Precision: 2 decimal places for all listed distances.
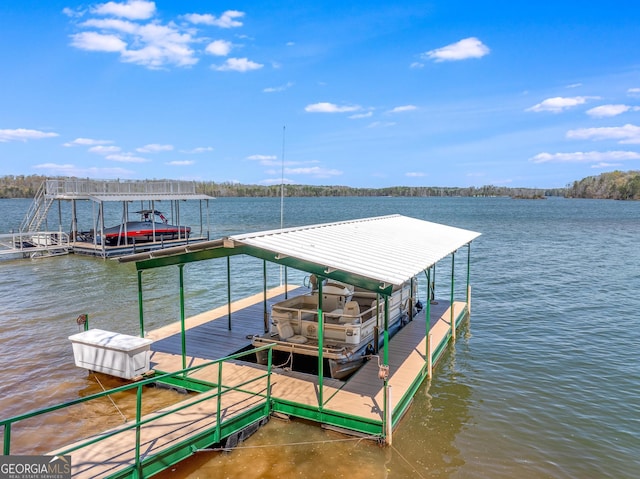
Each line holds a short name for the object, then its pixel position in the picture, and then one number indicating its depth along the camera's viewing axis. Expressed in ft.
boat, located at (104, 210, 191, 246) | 110.22
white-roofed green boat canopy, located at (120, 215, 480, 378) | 28.22
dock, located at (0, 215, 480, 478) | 23.84
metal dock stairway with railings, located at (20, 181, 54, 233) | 115.76
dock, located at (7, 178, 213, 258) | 106.01
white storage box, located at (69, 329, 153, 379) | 33.60
